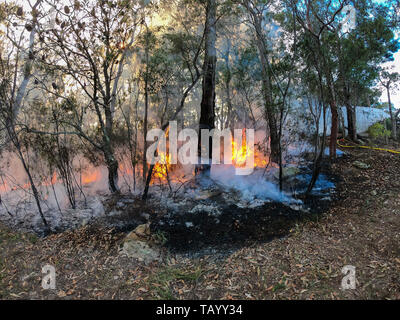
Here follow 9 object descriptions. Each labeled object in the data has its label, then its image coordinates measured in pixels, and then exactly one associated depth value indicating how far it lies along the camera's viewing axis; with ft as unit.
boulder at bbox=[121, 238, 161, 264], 14.33
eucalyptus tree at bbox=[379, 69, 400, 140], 37.88
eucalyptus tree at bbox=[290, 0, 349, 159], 20.38
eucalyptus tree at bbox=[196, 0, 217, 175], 23.69
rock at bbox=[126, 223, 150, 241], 15.70
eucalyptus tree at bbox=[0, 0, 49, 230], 16.73
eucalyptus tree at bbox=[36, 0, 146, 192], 17.57
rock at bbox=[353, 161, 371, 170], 23.89
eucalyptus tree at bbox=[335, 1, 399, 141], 27.99
